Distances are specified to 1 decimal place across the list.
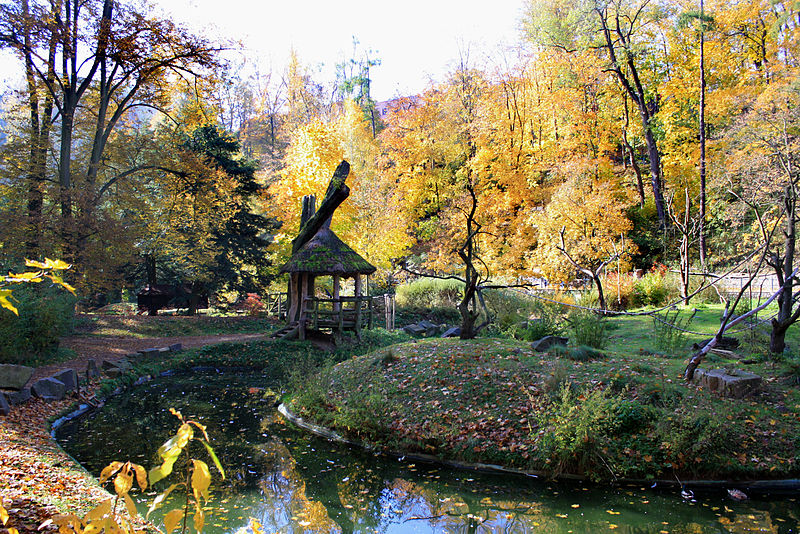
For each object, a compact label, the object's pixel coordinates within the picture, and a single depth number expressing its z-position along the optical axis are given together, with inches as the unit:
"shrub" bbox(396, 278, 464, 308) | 802.2
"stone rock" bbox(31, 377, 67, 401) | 328.5
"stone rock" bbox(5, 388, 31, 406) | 302.5
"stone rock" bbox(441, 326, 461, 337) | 430.7
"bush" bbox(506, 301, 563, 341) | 412.2
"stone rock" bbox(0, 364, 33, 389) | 306.5
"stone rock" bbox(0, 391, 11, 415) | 279.7
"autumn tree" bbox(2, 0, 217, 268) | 523.5
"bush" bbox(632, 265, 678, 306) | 622.8
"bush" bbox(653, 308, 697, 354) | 354.6
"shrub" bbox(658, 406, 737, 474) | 225.5
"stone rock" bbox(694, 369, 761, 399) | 256.7
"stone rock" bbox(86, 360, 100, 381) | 391.2
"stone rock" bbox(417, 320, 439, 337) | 644.1
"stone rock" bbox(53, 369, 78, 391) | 350.3
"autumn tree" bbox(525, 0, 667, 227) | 853.8
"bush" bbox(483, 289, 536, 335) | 502.9
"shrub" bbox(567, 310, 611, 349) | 370.9
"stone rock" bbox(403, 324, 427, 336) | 654.5
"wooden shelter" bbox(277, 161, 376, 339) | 571.8
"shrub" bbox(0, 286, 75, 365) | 369.7
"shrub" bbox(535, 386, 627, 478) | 233.5
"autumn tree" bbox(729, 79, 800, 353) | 650.8
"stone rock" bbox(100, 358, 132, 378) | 413.5
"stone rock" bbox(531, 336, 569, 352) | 346.2
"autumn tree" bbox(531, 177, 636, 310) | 711.7
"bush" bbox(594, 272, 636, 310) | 615.5
